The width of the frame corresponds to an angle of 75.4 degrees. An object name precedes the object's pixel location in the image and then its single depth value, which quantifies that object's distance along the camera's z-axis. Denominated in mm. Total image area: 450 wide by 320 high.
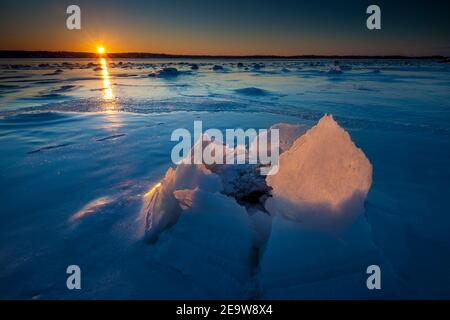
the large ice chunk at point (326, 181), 1723
